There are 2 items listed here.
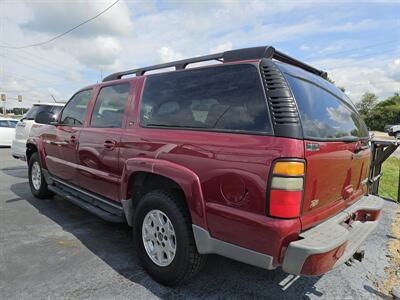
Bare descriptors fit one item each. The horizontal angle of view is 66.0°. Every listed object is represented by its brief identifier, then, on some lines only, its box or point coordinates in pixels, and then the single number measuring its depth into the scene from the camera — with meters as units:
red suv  2.08
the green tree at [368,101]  61.78
